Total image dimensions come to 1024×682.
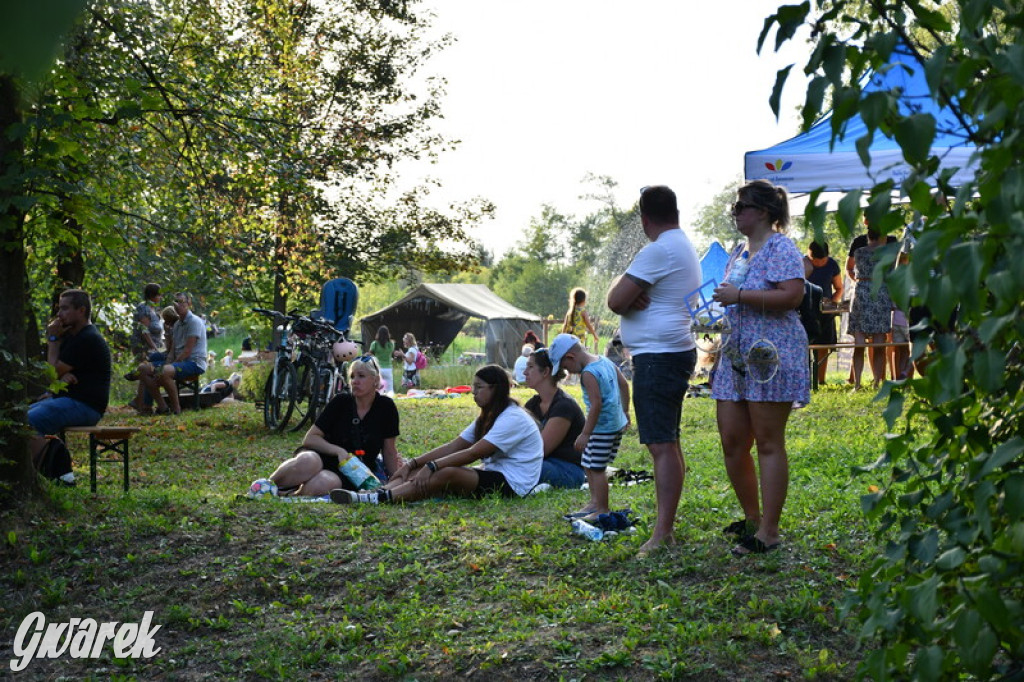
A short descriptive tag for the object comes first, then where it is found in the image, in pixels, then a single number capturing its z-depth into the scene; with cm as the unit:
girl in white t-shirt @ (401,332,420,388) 2205
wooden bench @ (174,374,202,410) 1443
